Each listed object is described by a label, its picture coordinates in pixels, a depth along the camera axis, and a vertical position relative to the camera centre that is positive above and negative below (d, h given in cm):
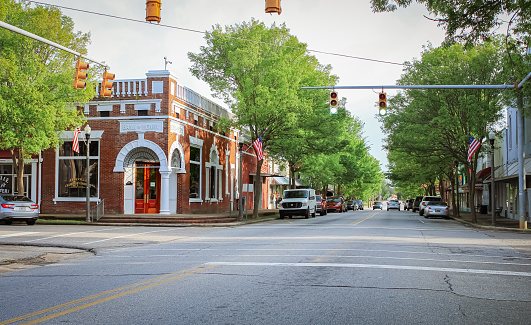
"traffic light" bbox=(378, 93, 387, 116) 2111 +321
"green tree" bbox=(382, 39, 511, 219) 2839 +454
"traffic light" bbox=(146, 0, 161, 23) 1057 +341
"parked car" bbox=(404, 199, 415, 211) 7599 -292
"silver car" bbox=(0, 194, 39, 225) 2530 -120
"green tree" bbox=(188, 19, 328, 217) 3130 +676
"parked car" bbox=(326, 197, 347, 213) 5788 -216
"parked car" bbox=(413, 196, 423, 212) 6568 -239
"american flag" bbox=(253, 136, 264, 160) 3153 +222
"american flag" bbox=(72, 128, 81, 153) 2866 +216
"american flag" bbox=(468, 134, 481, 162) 2842 +201
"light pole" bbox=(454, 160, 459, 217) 4120 -153
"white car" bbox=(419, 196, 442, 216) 4515 -129
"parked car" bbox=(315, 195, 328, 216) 4597 -180
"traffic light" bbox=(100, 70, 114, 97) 1674 +313
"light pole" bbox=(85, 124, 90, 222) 2713 +31
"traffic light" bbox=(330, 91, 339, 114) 2109 +323
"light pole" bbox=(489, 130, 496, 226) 2663 +131
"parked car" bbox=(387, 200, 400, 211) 8100 -302
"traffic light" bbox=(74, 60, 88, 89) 1559 +315
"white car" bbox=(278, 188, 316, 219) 3644 -136
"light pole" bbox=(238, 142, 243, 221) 3108 -146
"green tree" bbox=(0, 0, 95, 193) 2575 +502
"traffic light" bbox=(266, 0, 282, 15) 1008 +332
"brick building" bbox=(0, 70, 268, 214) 3089 +153
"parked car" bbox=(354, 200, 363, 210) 8369 -324
